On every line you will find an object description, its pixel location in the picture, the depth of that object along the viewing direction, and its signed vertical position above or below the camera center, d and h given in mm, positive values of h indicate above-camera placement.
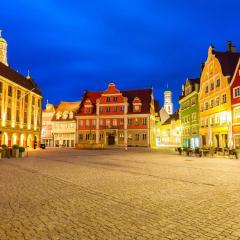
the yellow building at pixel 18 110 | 43719 +6055
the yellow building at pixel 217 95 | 39656 +7672
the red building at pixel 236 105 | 36156 +4935
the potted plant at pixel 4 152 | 27472 -904
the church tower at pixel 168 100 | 197750 +31557
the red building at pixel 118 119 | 65312 +5889
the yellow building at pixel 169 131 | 91812 +4214
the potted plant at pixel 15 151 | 28312 -835
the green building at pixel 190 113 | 52500 +6106
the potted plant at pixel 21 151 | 28719 -854
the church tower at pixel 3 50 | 78000 +27045
